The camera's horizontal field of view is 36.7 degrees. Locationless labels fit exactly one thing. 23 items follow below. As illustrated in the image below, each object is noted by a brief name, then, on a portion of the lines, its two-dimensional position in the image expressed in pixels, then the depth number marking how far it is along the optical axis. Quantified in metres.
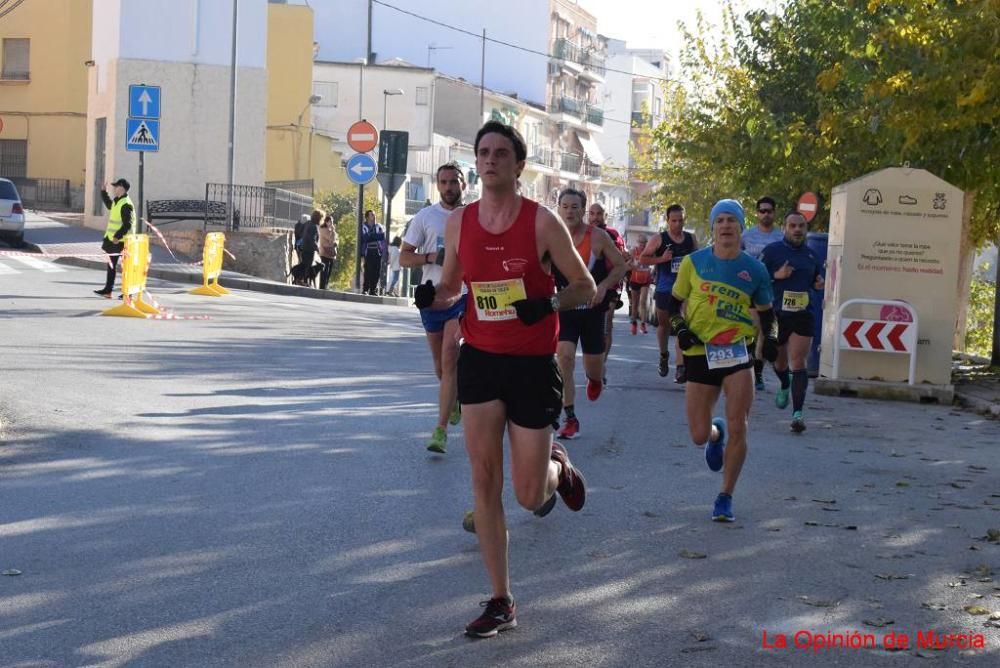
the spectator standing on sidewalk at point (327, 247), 32.81
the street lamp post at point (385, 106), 62.47
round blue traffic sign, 30.92
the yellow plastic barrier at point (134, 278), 19.73
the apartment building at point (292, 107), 55.34
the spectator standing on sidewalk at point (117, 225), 21.98
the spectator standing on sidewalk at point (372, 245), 32.44
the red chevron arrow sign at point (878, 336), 16.78
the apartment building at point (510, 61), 77.62
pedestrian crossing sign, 24.83
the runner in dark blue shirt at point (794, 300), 12.45
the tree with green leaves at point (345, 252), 38.16
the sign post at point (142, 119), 24.86
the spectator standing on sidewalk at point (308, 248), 32.31
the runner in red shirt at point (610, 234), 13.25
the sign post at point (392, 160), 31.09
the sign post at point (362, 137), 30.77
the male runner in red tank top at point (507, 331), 5.62
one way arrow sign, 25.22
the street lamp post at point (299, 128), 55.41
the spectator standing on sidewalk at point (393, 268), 37.84
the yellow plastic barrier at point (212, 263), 26.03
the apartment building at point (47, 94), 53.62
